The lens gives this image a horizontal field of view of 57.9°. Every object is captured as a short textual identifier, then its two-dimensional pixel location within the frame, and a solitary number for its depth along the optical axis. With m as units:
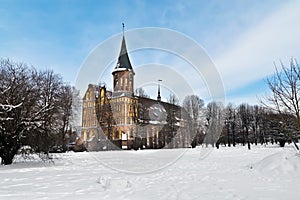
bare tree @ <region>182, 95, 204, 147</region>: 44.25
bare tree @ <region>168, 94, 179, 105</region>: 42.56
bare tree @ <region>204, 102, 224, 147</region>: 39.59
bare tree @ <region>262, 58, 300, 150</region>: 10.52
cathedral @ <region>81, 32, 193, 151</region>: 46.00
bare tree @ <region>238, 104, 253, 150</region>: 56.09
